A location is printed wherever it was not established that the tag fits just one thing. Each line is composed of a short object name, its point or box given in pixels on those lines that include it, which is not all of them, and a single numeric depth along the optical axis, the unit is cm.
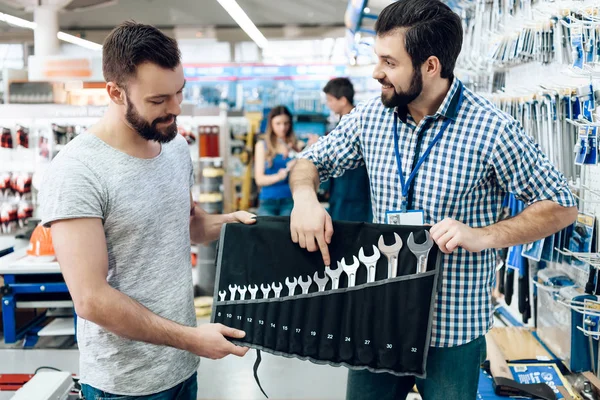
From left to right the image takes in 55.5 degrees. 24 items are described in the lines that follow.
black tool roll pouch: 148
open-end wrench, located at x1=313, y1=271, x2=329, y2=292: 155
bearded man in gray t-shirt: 140
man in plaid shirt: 152
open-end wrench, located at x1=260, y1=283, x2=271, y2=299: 158
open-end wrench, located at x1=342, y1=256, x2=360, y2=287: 151
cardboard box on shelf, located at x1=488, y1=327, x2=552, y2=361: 307
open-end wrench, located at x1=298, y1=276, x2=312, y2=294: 156
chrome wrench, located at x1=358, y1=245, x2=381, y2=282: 149
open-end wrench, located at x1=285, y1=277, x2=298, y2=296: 156
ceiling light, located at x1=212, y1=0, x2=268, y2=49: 1040
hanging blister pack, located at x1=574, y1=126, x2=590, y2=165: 221
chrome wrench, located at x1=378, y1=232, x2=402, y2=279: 147
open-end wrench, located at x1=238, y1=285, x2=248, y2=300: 159
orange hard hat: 419
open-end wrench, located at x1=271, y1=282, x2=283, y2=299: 157
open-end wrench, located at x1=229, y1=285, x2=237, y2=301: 160
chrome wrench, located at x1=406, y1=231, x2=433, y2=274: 145
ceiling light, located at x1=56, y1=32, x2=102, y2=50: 1342
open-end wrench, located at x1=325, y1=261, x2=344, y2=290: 152
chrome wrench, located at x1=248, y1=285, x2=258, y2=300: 158
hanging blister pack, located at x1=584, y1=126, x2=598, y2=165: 219
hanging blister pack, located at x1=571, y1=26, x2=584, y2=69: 231
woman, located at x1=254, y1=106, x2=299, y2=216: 521
